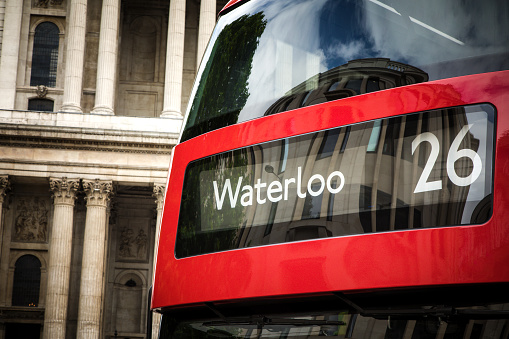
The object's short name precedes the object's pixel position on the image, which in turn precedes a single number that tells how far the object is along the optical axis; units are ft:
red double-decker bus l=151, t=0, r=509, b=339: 18.69
